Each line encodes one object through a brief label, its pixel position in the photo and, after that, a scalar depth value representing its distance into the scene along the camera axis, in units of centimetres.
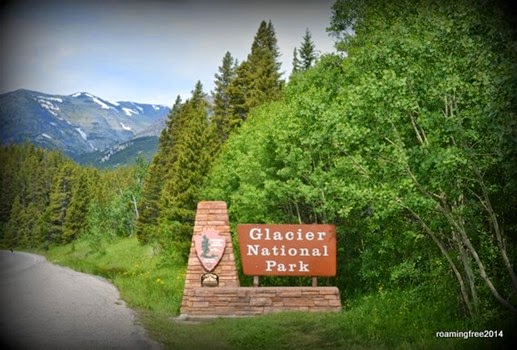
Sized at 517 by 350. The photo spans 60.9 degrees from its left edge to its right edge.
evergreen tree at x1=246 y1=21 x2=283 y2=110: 3012
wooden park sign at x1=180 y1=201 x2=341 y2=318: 1355
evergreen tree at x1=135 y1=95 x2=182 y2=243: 4031
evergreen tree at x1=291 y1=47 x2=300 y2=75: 3603
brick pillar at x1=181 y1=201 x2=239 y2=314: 1445
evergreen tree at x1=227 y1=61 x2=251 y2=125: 3091
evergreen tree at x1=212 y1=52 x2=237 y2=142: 3162
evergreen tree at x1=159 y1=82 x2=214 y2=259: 2725
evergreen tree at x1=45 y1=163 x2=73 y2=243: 6272
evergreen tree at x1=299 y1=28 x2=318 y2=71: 3512
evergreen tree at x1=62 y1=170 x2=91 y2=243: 6247
